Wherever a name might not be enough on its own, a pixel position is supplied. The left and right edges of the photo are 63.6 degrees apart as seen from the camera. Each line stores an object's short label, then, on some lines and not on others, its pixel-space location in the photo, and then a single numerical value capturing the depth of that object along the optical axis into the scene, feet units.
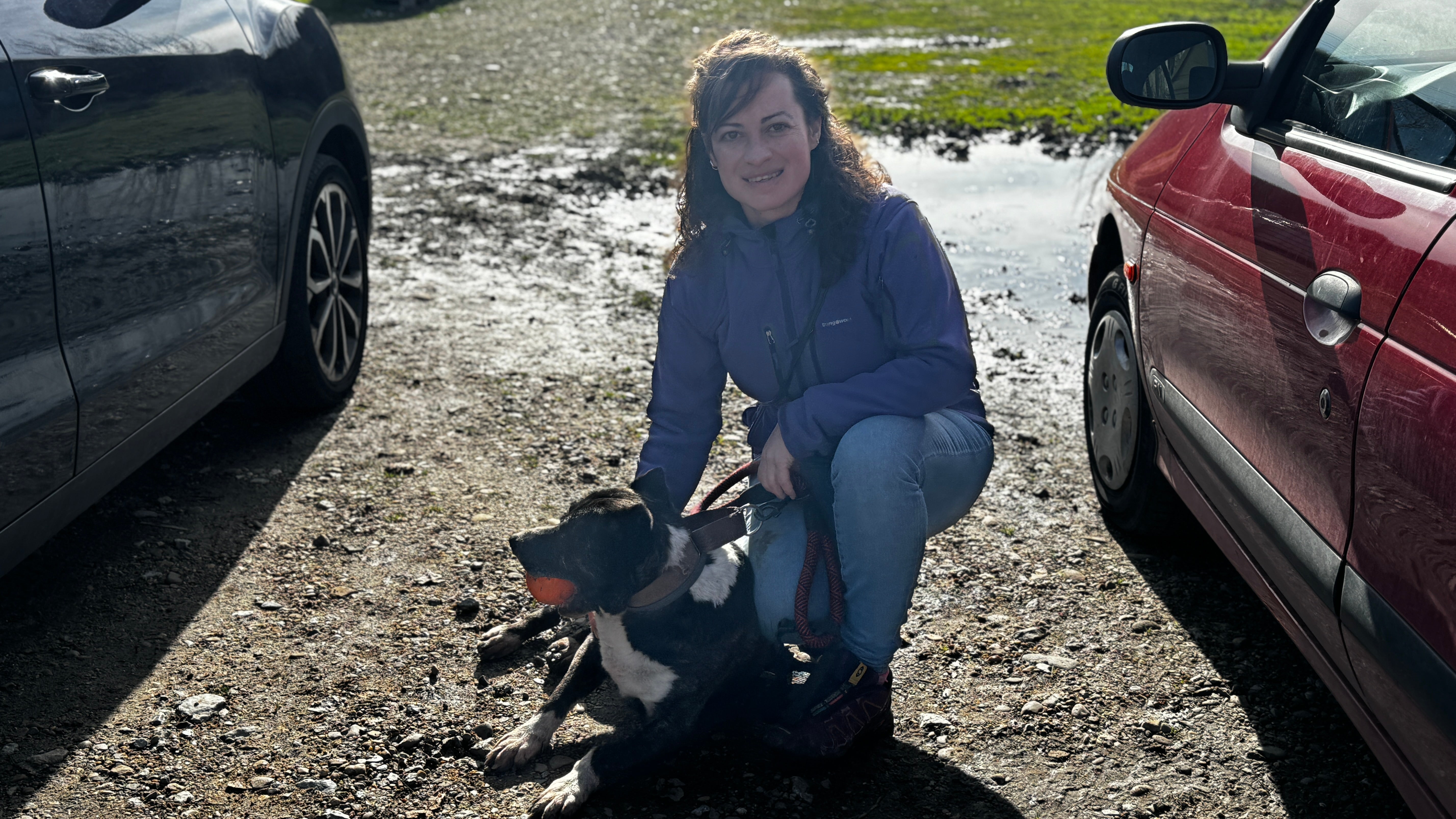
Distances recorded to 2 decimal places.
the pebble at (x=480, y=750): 8.87
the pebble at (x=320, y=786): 8.37
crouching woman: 8.48
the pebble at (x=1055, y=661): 10.12
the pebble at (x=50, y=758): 8.45
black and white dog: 7.69
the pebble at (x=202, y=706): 9.11
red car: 5.79
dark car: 8.39
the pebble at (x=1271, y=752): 8.77
